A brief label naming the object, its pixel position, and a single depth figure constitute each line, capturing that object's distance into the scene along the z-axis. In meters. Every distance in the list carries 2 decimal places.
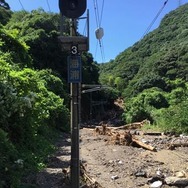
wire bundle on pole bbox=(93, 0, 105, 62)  6.77
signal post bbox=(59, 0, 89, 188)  3.86
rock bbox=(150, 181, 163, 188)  6.17
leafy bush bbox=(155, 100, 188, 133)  13.83
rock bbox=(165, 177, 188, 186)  6.25
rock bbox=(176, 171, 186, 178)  6.73
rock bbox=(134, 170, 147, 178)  6.85
